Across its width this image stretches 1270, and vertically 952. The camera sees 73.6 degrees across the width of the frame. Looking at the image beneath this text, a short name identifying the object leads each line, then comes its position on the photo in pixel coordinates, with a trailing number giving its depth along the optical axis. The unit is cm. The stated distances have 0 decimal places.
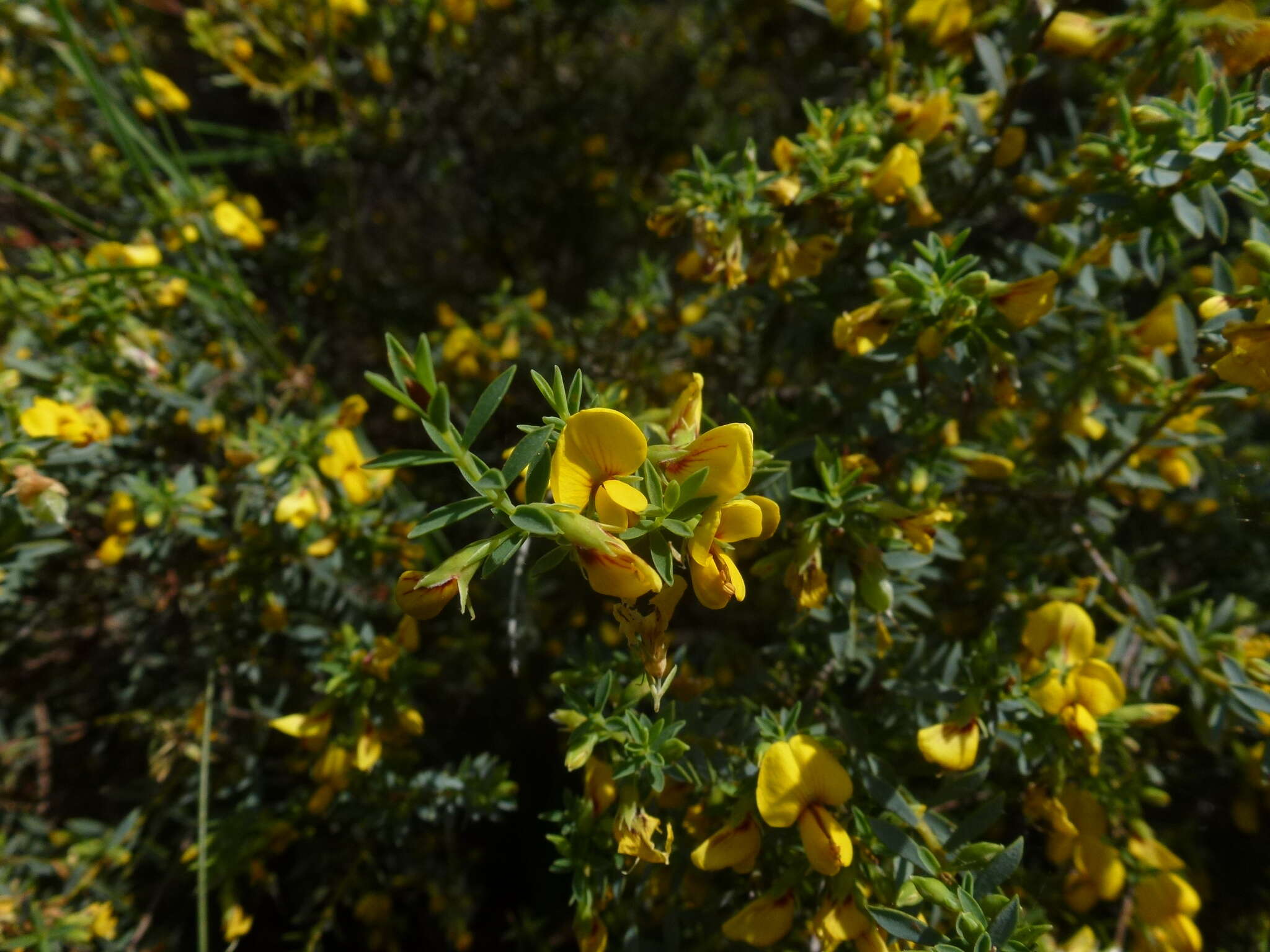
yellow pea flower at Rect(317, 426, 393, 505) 19
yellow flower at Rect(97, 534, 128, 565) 20
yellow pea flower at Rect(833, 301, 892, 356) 15
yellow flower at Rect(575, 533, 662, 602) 10
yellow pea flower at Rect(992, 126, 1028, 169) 18
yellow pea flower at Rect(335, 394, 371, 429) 19
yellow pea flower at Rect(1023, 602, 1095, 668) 16
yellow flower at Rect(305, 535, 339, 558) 19
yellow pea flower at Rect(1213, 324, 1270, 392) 13
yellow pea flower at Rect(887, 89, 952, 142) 17
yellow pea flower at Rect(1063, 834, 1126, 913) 17
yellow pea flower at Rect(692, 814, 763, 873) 13
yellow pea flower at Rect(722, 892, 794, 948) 14
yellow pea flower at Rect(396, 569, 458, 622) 11
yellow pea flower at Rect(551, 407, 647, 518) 11
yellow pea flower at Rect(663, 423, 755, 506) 11
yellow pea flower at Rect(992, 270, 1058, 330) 14
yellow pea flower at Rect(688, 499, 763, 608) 11
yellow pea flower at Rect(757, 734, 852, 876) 13
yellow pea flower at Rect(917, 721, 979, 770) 14
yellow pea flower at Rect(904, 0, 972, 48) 18
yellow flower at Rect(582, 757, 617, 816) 15
